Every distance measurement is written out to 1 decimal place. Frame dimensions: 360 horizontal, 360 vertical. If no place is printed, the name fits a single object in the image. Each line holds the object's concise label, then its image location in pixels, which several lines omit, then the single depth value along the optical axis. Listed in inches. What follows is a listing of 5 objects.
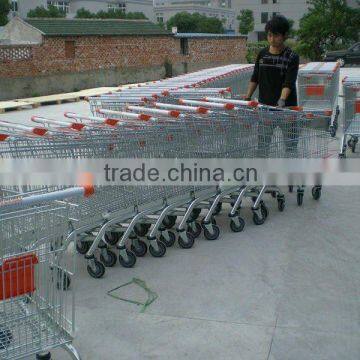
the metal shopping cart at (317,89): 401.4
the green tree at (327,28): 1425.9
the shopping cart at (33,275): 115.4
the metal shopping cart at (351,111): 319.3
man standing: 238.4
